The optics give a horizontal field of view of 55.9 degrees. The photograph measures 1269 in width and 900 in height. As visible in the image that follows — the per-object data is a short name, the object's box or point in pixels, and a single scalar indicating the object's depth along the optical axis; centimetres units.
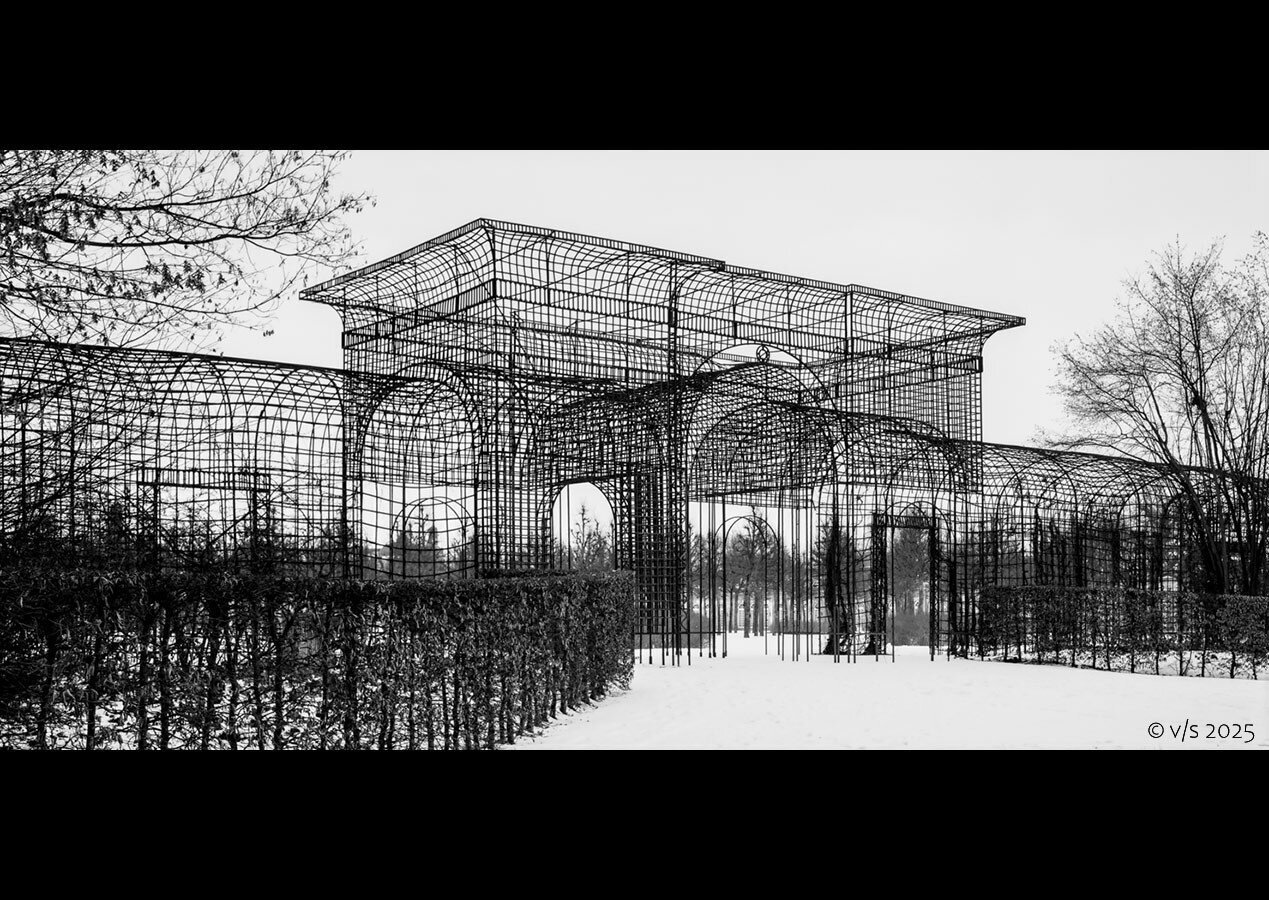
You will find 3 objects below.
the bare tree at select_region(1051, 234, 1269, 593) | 1997
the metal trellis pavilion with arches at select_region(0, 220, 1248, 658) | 1340
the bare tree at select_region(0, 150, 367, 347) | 664
